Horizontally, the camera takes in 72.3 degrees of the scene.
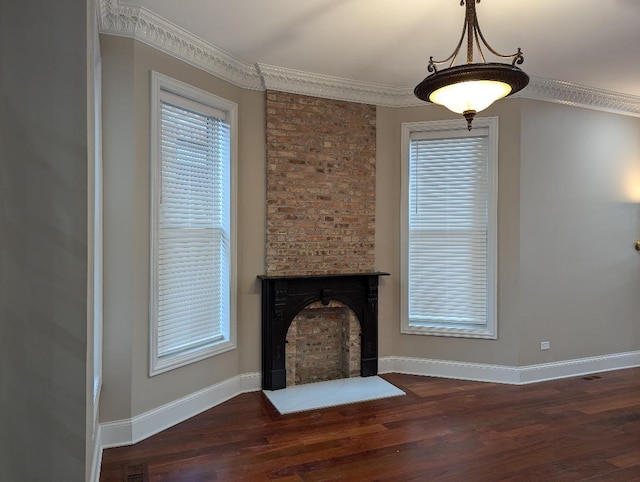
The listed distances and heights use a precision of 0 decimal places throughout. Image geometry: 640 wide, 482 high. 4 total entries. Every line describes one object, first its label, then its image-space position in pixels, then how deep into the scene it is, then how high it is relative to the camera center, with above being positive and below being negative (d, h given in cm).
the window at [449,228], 450 +9
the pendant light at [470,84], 229 +85
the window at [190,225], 329 +9
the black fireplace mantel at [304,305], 410 -67
